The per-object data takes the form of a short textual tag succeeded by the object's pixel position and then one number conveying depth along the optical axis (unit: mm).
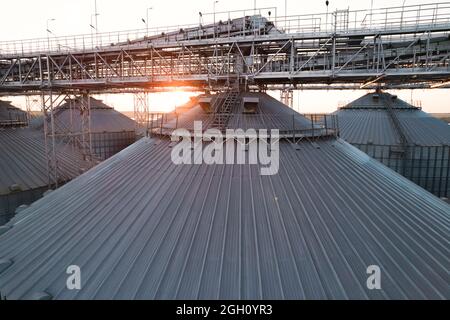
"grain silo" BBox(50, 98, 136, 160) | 42806
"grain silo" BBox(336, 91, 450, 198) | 32844
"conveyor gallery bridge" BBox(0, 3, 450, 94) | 18594
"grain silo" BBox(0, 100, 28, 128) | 29281
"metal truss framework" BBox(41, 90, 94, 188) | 26109
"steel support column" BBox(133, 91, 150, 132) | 53956
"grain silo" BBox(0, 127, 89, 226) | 22734
